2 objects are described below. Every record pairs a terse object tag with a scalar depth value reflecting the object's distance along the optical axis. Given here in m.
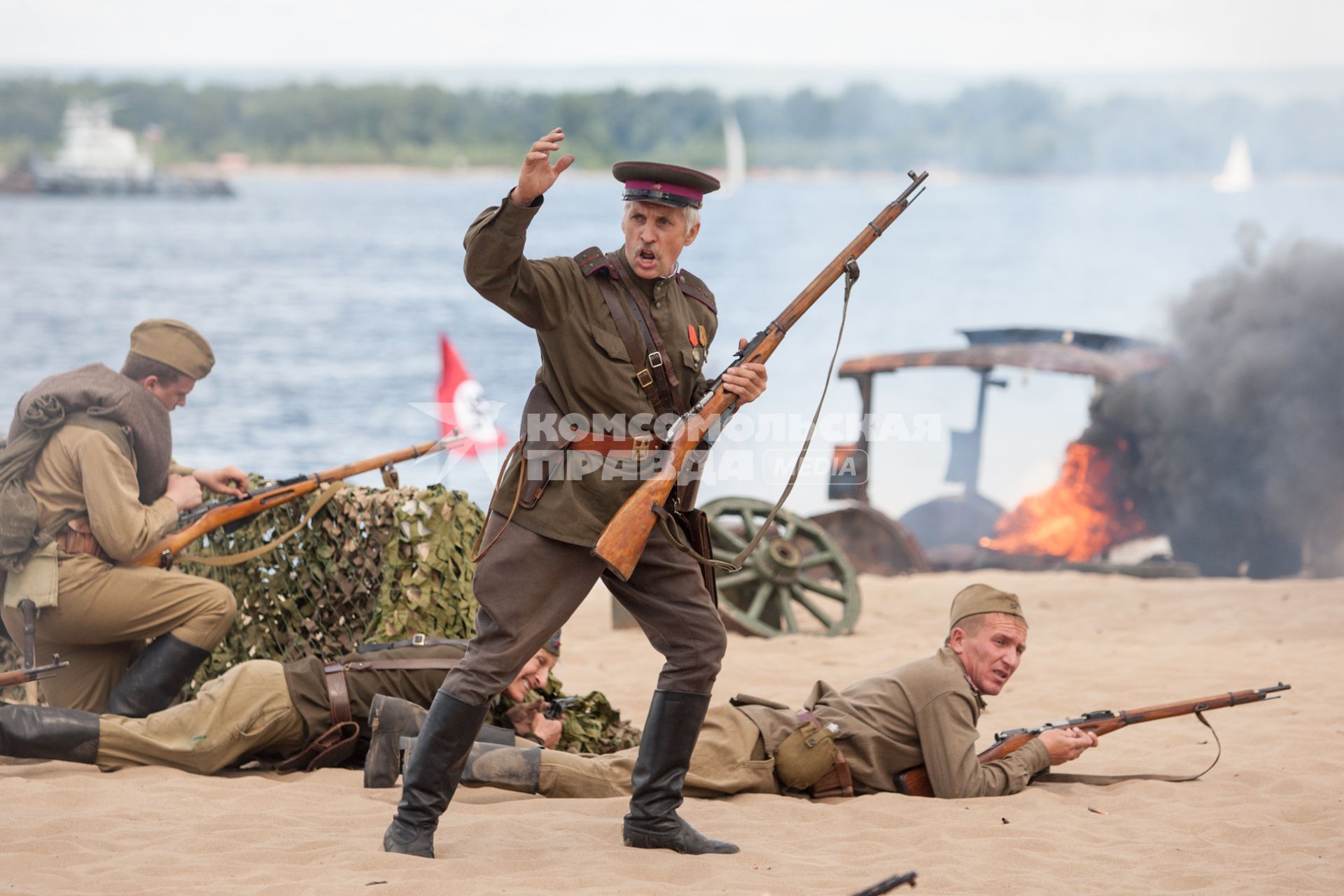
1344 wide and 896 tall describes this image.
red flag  18.08
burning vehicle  22.97
